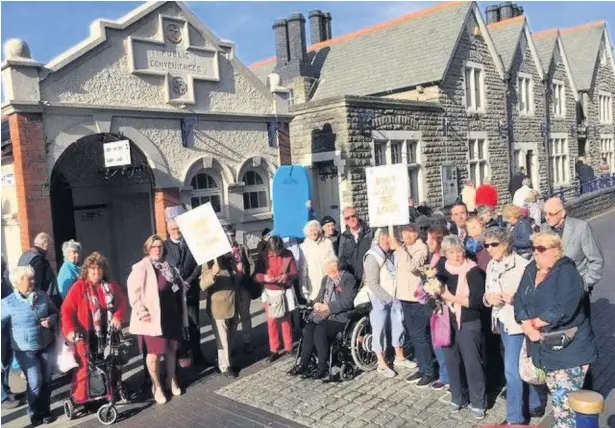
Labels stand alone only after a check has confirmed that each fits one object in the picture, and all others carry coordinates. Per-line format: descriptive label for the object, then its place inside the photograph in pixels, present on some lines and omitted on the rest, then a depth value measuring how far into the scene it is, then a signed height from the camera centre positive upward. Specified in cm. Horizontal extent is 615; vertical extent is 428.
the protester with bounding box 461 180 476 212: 1245 -54
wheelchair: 602 -194
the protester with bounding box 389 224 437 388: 568 -134
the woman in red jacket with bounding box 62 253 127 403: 529 -116
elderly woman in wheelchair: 594 -151
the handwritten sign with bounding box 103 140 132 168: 827 +72
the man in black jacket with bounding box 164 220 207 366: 652 -98
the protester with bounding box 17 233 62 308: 609 -73
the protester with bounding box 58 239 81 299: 628 -80
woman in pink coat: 556 -121
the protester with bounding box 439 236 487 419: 469 -129
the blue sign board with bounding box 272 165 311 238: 977 -26
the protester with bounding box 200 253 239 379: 629 -129
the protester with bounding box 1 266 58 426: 524 -128
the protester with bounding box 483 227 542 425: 447 -110
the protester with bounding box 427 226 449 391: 546 -83
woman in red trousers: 671 -115
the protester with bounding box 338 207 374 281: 704 -83
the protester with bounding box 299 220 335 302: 692 -96
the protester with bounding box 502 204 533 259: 684 -75
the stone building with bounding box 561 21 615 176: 2702 +428
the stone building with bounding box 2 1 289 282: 783 +105
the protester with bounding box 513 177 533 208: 1207 -60
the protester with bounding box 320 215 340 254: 752 -68
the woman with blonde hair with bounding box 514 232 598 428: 375 -113
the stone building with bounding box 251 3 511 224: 1355 +213
